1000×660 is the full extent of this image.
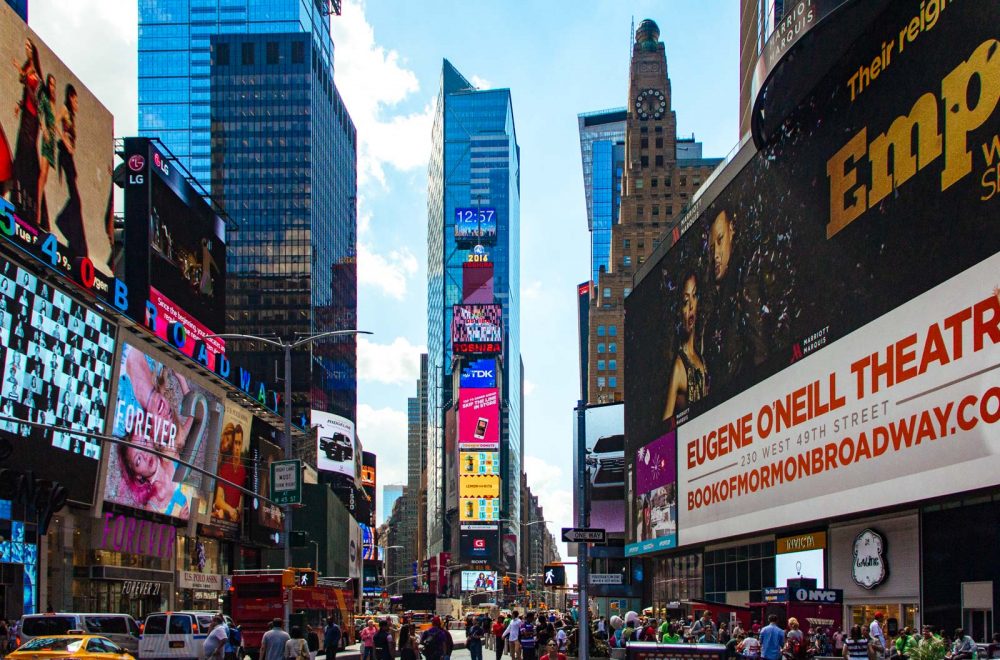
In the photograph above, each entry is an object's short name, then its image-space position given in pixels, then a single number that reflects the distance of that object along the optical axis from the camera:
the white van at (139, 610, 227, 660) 35.88
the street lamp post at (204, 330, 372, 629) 36.78
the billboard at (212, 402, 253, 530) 79.75
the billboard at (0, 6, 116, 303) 50.19
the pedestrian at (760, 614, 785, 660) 23.83
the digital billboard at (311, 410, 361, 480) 163.38
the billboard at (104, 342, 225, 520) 59.62
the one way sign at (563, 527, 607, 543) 23.14
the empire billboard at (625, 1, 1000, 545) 27.73
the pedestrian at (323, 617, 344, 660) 39.34
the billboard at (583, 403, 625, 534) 115.50
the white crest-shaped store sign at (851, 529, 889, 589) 35.88
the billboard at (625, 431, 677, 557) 58.81
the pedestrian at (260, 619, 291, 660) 26.14
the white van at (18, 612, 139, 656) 31.67
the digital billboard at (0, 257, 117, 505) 46.56
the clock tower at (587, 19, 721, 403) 145.88
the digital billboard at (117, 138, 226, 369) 70.94
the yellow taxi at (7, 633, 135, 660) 23.14
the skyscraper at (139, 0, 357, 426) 185.25
